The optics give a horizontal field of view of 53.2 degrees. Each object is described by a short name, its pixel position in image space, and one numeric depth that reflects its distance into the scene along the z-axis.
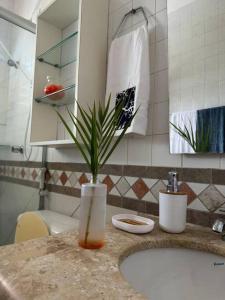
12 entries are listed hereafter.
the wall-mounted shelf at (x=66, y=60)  1.05
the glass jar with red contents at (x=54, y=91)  1.25
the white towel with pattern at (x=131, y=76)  0.89
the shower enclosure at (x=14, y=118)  1.68
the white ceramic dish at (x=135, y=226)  0.62
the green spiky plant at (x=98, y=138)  0.54
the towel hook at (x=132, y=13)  1.01
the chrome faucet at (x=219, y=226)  0.62
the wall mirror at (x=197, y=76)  0.72
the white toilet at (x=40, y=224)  1.05
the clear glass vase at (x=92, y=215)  0.51
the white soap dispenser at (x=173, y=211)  0.65
